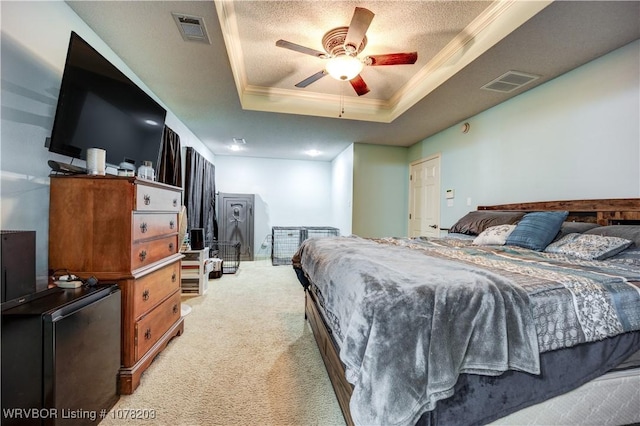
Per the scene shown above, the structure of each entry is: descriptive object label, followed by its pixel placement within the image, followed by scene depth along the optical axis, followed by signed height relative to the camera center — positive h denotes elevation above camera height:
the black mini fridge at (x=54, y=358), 1.01 -0.63
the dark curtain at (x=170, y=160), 3.13 +0.69
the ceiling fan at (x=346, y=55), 1.98 +1.35
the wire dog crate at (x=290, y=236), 5.78 -0.53
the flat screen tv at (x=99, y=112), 1.48 +0.69
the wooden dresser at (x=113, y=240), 1.47 -0.16
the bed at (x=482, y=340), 0.84 -0.46
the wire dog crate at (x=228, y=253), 4.71 -0.83
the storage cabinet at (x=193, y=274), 3.31 -0.80
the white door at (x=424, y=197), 4.31 +0.32
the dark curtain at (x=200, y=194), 3.99 +0.34
